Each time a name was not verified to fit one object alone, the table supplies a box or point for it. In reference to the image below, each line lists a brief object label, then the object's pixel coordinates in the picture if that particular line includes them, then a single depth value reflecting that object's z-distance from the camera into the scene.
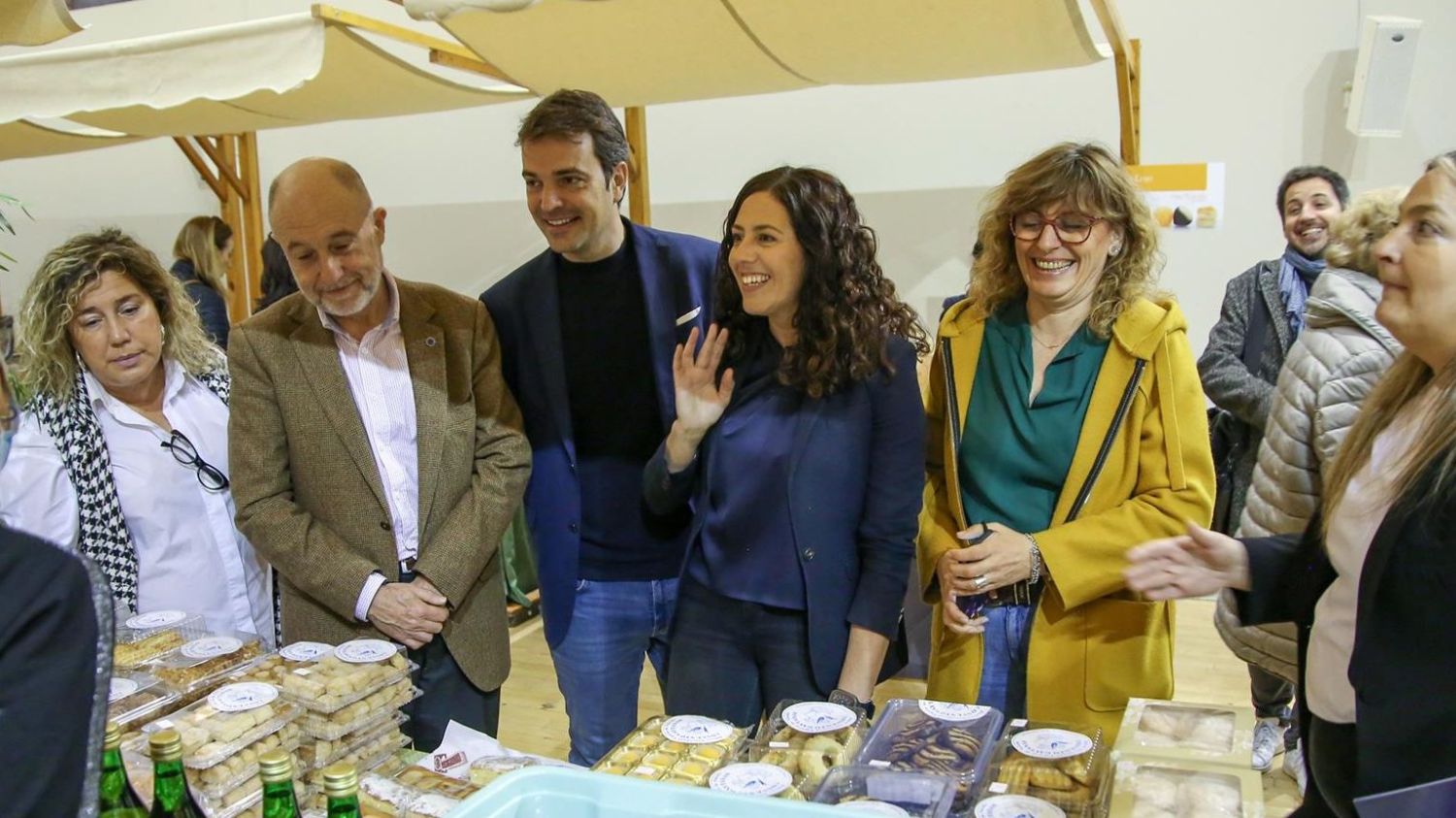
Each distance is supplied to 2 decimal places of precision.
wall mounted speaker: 4.54
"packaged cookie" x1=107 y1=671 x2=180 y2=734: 1.56
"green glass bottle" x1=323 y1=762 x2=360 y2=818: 1.06
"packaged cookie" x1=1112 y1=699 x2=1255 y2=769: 1.37
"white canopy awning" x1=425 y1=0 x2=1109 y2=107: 2.96
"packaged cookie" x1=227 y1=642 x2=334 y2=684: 1.67
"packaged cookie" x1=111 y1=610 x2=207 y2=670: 1.76
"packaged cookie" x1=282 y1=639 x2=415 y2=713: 1.60
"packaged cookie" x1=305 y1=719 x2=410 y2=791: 1.62
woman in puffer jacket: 2.04
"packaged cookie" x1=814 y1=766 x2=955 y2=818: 1.25
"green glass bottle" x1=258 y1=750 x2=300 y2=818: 1.11
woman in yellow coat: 1.92
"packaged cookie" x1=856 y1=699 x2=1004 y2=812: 1.36
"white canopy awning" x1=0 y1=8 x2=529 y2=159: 3.00
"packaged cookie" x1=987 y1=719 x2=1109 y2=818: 1.32
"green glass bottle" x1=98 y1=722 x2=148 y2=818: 1.20
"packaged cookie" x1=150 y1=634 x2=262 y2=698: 1.67
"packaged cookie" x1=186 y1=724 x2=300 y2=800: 1.46
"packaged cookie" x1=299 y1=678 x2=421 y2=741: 1.59
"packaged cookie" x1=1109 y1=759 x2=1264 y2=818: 1.25
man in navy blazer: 2.28
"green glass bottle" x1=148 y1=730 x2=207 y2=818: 1.18
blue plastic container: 0.94
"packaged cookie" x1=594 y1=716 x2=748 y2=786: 1.40
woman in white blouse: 2.08
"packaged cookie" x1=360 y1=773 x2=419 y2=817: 1.49
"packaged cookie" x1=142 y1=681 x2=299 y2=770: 1.48
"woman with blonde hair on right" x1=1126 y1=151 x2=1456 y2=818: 1.21
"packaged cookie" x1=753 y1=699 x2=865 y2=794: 1.41
